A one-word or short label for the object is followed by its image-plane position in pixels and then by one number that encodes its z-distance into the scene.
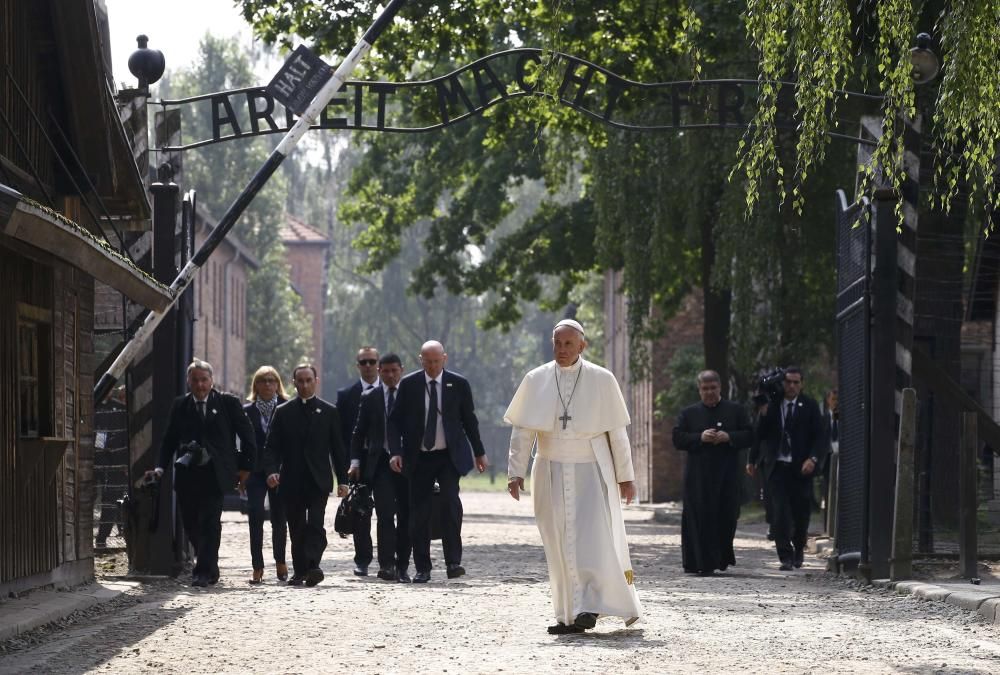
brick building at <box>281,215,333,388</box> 88.50
